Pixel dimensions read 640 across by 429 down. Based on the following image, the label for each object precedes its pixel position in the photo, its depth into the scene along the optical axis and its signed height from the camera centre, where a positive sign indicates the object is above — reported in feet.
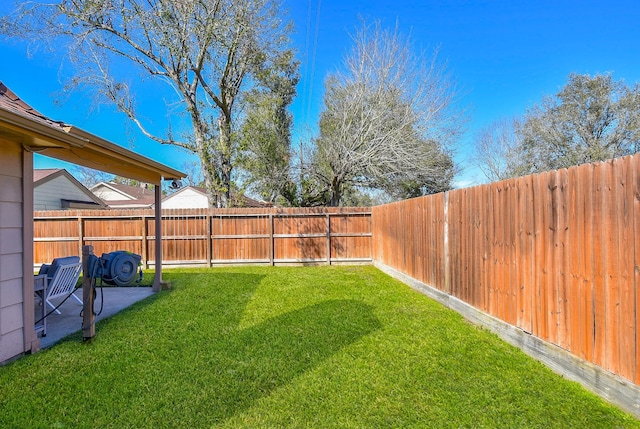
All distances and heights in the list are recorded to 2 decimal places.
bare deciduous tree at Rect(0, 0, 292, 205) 30.63 +17.88
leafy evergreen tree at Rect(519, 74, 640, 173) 45.42 +13.62
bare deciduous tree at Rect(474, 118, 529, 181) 55.16 +11.54
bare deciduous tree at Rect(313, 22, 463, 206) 35.17 +11.92
